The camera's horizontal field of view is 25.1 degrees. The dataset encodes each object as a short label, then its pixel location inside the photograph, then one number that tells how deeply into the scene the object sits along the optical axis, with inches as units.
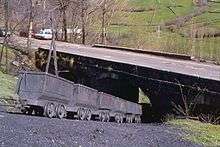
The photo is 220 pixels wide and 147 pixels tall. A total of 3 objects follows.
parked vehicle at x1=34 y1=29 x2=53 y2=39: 2148.0
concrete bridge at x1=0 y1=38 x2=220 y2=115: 701.3
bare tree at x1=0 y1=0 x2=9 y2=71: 1136.2
